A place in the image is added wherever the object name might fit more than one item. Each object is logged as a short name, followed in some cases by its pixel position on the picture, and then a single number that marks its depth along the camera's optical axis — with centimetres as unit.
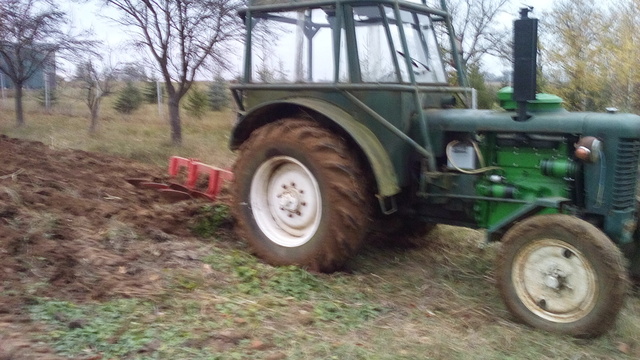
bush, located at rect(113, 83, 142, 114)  2327
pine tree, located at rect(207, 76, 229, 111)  2528
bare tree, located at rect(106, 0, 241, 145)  1321
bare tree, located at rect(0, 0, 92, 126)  1608
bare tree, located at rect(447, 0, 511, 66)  2144
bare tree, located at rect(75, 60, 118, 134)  1670
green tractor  429
